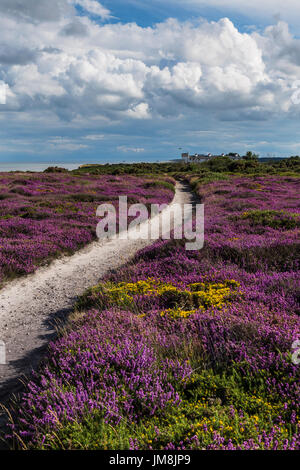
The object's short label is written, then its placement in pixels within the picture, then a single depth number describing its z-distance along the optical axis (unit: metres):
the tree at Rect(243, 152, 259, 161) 112.12
